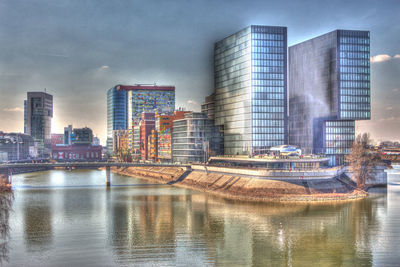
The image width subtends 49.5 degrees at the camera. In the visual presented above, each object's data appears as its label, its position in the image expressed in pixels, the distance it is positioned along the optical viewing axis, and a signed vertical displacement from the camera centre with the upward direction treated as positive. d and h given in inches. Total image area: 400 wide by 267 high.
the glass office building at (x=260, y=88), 6520.7 +849.9
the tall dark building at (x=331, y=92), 6648.6 +826.2
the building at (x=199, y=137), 7411.4 +116.8
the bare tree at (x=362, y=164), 5447.8 -263.7
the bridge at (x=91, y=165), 6250.0 -308.9
